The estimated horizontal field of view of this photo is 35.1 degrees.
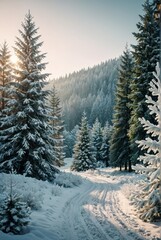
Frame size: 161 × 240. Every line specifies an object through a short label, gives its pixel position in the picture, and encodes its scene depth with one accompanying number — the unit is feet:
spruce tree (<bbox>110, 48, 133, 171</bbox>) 102.06
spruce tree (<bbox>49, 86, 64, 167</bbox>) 130.82
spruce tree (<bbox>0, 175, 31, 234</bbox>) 24.03
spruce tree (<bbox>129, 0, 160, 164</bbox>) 76.89
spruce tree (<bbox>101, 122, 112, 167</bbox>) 189.88
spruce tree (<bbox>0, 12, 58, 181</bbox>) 61.05
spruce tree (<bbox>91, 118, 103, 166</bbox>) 196.17
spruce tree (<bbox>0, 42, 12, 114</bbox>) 83.26
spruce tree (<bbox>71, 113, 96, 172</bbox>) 138.41
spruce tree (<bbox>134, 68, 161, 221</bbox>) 30.01
